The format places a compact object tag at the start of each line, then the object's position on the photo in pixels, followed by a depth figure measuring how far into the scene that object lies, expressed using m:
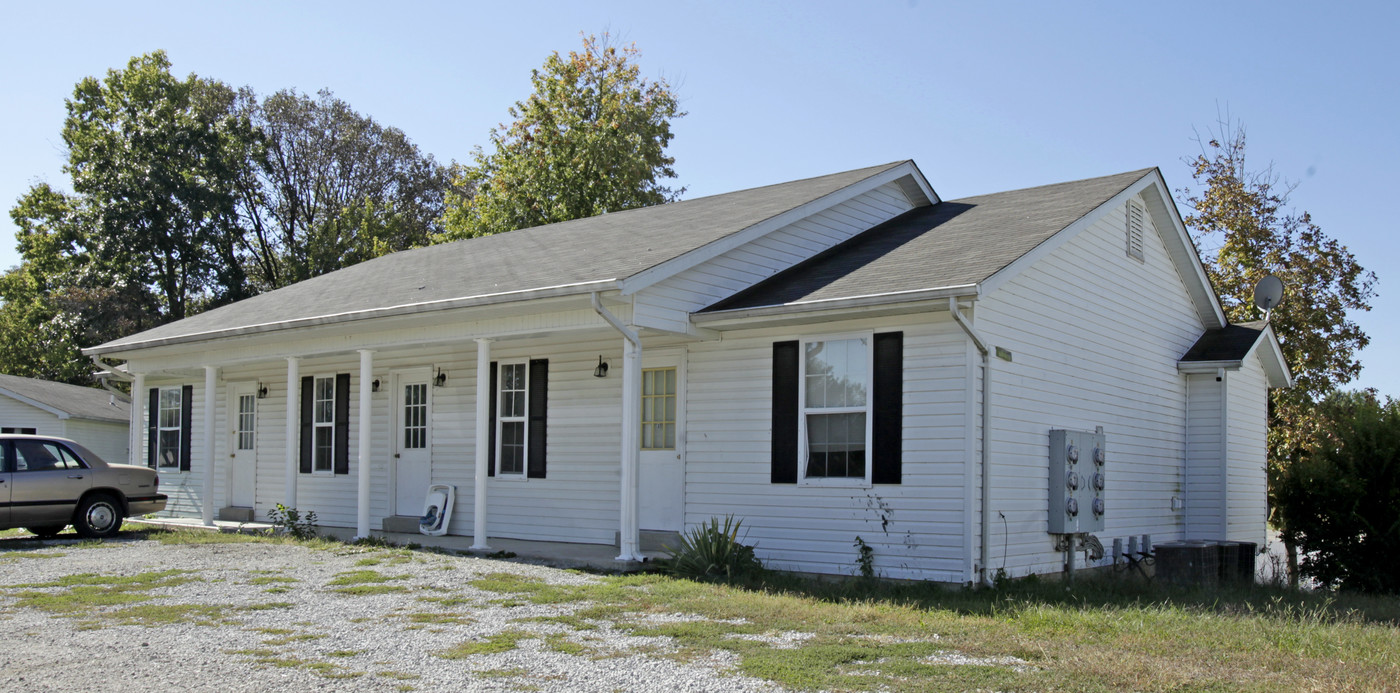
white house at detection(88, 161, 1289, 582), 11.05
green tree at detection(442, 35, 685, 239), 33.53
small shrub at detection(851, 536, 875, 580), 10.98
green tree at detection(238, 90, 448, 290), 42.03
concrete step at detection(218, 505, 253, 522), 17.98
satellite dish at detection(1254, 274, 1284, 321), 15.62
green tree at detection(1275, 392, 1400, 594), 13.38
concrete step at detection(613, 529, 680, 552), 12.69
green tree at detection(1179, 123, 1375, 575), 22.06
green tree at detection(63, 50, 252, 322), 38.34
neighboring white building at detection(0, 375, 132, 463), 30.75
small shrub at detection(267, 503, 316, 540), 15.03
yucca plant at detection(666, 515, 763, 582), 11.03
